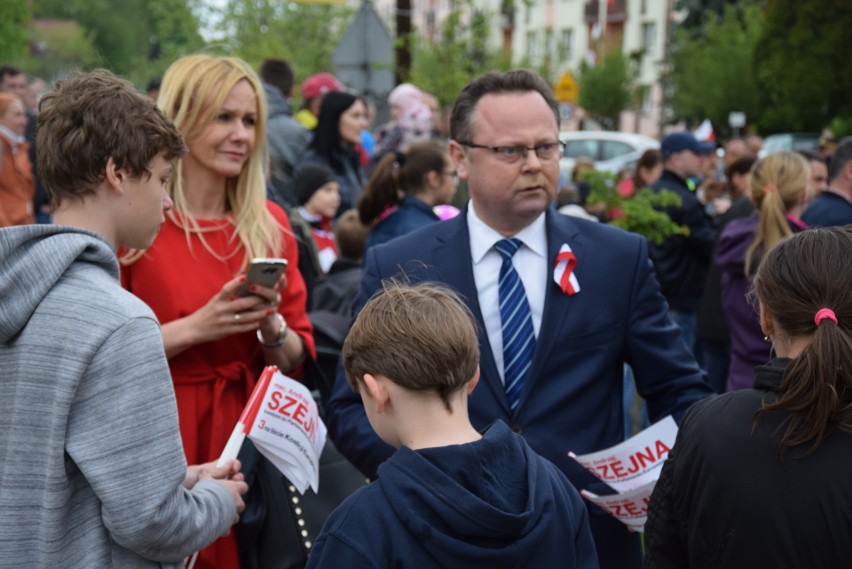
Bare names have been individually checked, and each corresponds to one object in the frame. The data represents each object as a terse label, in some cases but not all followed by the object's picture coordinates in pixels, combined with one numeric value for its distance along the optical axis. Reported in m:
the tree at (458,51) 13.02
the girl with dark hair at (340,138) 8.58
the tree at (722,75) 43.78
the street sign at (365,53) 12.93
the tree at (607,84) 55.91
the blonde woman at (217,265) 3.43
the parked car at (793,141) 30.48
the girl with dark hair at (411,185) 6.27
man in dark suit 3.18
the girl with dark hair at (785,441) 2.39
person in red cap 11.38
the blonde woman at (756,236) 6.39
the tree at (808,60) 35.19
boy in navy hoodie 2.20
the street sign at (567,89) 29.16
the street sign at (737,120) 34.80
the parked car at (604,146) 28.77
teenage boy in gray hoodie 2.41
